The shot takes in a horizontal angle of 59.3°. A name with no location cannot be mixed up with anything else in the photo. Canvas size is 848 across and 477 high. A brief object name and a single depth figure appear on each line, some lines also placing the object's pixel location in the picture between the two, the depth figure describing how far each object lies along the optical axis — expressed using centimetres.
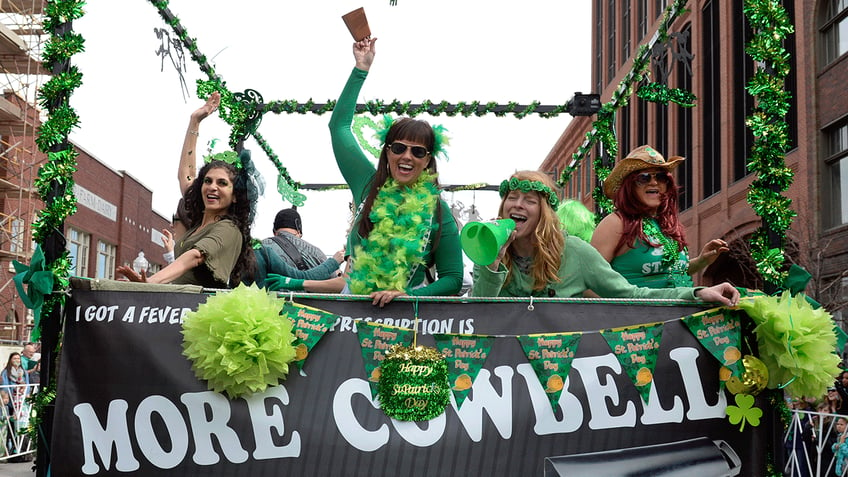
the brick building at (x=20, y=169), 2302
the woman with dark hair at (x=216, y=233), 339
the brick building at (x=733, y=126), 1487
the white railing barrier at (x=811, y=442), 626
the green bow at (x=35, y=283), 310
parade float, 287
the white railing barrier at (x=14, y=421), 952
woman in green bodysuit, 326
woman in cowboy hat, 373
